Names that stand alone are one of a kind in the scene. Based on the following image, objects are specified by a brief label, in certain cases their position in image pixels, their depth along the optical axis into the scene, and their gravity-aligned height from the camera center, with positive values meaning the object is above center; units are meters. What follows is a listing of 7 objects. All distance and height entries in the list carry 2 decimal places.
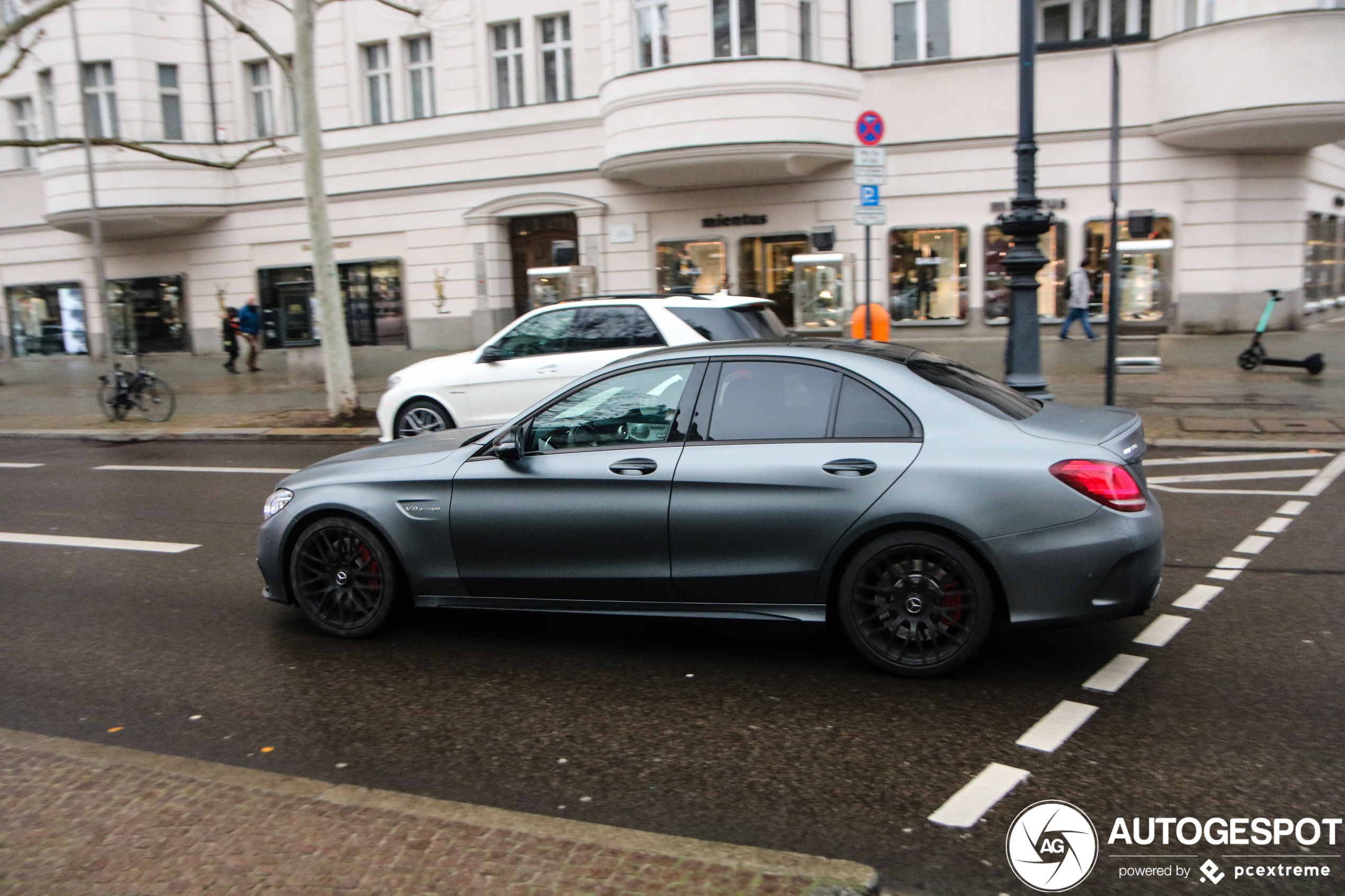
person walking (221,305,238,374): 25.17 -0.20
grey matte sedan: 4.40 -0.90
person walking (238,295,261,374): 25.02 -0.04
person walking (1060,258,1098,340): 19.98 -0.07
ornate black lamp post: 10.05 +0.47
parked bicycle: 16.22 -1.03
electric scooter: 14.75 -1.03
